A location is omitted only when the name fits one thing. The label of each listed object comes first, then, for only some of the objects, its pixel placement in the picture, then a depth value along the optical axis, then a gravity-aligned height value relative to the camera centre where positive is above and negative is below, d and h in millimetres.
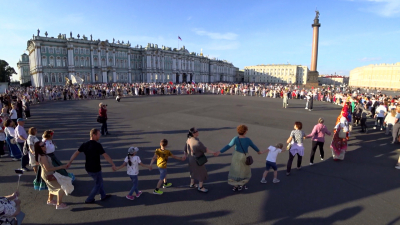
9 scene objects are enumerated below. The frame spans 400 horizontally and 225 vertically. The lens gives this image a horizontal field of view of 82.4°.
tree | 67125 +5798
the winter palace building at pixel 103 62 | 53844 +8303
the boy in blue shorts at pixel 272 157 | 5273 -1522
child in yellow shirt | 4890 -1523
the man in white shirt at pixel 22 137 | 6074 -1319
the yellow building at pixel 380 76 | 59281 +4774
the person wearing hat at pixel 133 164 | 4547 -1465
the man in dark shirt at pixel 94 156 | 4332 -1245
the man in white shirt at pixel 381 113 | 11268 -1029
